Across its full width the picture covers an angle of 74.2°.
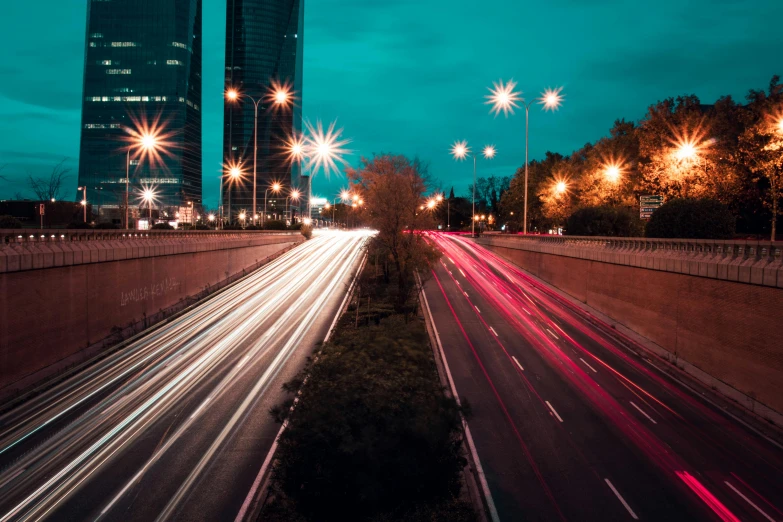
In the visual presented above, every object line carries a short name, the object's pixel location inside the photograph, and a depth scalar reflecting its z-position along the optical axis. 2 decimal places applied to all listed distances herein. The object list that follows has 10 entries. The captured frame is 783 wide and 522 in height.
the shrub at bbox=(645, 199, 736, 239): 27.88
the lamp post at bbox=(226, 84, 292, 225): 37.33
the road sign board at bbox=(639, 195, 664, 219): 34.62
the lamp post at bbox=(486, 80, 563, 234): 39.84
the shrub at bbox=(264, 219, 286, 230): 74.86
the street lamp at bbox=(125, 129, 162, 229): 34.59
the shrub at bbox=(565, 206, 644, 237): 45.88
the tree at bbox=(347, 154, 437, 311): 34.69
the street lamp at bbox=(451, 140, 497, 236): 55.53
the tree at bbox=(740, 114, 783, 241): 29.33
